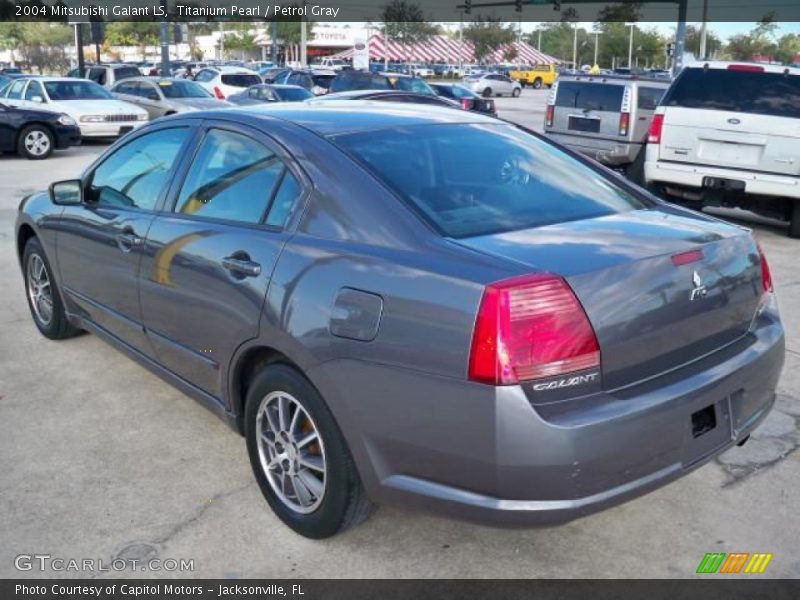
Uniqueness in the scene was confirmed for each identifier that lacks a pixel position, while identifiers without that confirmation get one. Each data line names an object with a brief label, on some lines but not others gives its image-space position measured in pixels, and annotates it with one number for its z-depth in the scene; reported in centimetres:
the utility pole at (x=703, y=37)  4806
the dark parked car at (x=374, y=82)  2174
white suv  858
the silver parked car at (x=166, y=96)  1950
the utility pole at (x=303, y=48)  4716
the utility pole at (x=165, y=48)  3241
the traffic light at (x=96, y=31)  2798
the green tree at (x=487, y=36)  8556
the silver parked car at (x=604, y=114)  1242
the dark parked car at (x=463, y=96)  2436
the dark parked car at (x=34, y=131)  1590
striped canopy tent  7325
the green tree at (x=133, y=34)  9356
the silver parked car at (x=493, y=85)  4747
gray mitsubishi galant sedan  258
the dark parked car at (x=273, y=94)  2077
